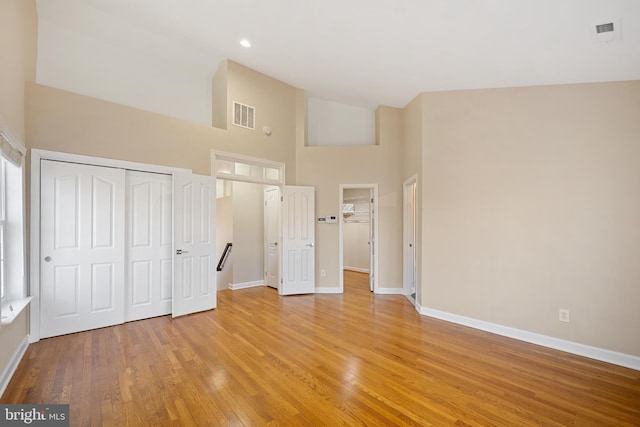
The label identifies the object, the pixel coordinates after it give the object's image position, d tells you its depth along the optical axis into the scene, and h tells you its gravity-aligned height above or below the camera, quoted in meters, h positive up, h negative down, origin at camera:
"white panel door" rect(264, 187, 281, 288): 5.40 -0.37
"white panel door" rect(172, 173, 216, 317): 3.82 -0.38
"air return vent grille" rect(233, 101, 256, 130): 4.50 +1.73
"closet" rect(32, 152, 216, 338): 3.08 -0.35
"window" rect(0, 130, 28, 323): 2.54 -0.14
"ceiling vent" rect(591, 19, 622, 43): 2.30 +1.60
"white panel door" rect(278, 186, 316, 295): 5.07 -0.45
